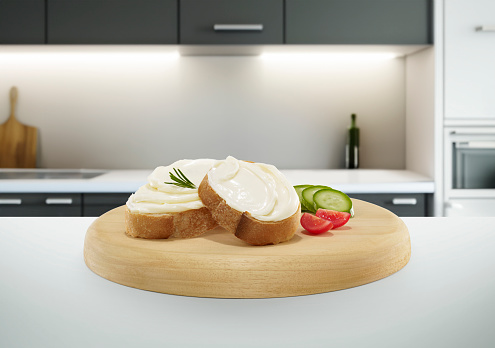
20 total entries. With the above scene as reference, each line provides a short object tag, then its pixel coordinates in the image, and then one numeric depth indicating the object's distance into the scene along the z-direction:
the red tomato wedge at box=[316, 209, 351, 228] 0.88
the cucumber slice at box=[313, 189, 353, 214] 0.98
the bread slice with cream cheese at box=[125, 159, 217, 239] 0.81
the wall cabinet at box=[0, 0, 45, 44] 2.36
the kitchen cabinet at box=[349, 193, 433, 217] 2.20
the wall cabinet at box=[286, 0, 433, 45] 2.37
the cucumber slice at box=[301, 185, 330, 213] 1.02
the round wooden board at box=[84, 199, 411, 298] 0.68
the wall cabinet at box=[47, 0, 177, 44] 2.36
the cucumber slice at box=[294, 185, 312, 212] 1.04
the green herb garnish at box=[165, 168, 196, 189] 0.88
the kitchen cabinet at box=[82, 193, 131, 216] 2.18
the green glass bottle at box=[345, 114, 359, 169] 2.75
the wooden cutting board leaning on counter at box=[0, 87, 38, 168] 2.74
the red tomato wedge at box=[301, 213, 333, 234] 0.84
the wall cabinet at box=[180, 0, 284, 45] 2.36
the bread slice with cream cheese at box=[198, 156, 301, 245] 0.77
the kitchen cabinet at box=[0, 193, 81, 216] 2.17
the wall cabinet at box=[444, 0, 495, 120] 2.28
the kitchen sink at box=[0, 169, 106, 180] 2.64
